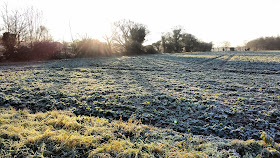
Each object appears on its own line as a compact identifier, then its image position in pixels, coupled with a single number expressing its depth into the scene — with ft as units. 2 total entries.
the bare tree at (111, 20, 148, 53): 145.47
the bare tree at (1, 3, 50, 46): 89.61
